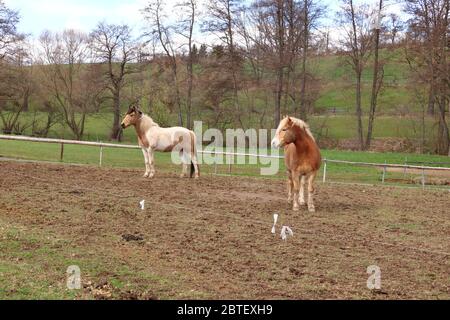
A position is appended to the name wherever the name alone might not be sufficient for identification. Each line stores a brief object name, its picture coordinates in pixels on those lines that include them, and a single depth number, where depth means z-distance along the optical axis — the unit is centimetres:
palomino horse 1516
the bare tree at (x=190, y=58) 3788
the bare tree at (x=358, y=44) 3716
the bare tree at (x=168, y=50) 3884
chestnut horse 1012
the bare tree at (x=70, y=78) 4312
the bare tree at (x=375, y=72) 3592
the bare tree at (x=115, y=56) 4181
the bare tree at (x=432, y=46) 2778
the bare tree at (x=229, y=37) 3694
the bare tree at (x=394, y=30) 3438
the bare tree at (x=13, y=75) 3375
